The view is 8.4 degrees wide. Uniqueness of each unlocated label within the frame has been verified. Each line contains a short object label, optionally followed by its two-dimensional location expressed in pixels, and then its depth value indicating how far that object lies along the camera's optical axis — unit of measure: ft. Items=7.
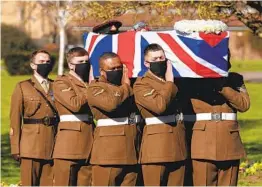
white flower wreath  51.00
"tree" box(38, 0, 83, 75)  250.73
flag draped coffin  50.28
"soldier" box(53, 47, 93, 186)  53.08
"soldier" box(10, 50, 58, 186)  59.17
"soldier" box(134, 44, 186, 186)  49.86
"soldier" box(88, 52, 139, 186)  50.40
